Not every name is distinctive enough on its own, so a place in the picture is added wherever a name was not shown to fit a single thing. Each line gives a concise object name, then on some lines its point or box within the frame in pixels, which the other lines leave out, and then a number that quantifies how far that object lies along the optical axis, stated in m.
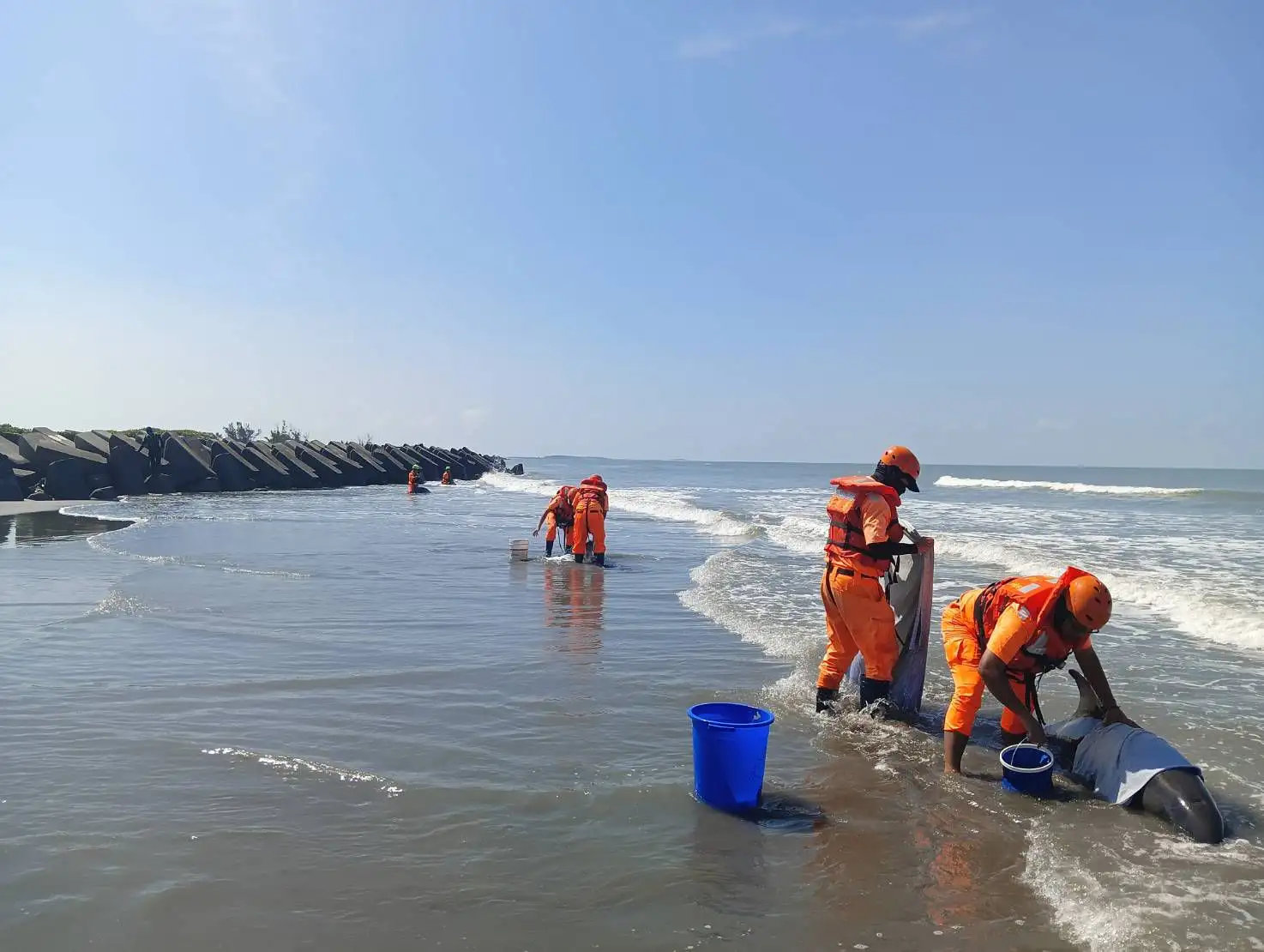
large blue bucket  4.18
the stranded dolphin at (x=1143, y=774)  4.20
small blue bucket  4.59
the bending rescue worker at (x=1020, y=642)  4.54
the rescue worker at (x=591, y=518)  13.87
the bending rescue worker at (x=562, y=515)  14.62
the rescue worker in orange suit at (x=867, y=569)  5.61
